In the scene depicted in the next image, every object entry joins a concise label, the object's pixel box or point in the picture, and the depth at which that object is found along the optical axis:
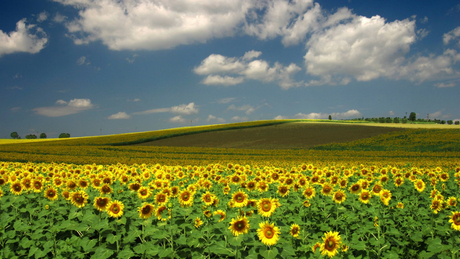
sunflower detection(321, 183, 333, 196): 6.11
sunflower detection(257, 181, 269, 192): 6.18
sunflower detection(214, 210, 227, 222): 4.65
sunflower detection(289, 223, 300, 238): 4.58
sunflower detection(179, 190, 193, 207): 5.06
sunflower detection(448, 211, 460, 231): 4.45
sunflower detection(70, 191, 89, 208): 5.21
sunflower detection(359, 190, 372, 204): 5.95
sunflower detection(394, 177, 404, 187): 8.24
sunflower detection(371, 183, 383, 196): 6.10
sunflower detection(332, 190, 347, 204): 5.66
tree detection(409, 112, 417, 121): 100.84
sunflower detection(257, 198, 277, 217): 4.21
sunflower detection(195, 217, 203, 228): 4.60
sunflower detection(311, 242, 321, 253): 4.01
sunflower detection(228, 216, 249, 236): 3.61
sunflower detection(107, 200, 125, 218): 4.66
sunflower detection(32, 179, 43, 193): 6.56
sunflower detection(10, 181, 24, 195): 6.61
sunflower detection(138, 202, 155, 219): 4.67
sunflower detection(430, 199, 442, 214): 5.42
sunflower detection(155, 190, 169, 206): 5.06
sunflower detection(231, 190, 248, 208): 4.58
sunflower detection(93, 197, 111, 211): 4.84
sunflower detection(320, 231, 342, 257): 3.68
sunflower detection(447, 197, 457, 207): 6.06
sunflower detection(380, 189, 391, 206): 5.59
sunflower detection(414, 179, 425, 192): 7.01
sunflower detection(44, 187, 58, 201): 5.95
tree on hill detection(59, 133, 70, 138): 100.06
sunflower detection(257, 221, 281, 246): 3.48
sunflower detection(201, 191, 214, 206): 5.25
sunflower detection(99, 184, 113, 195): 5.55
